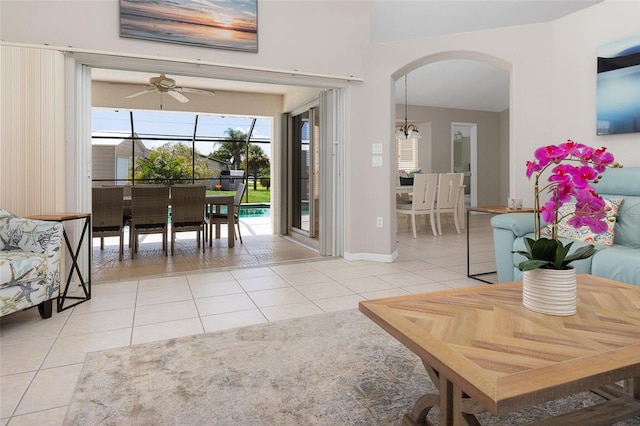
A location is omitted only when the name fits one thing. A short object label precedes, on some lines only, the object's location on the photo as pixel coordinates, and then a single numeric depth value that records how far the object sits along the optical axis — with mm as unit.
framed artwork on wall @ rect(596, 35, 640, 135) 3213
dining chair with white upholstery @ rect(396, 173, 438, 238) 6480
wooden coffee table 1010
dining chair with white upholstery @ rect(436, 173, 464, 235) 6664
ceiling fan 5211
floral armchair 2469
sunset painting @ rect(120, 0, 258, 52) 3592
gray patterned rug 1609
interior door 10031
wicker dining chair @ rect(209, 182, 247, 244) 5852
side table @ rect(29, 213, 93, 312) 2909
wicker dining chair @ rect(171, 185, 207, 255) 5121
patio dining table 5609
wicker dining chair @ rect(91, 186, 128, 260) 4684
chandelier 7758
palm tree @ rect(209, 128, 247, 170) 10438
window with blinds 9750
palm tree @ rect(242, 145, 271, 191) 10641
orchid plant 1415
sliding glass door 5852
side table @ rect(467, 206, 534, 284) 3420
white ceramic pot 1450
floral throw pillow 2854
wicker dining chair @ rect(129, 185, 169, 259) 4863
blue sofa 2477
